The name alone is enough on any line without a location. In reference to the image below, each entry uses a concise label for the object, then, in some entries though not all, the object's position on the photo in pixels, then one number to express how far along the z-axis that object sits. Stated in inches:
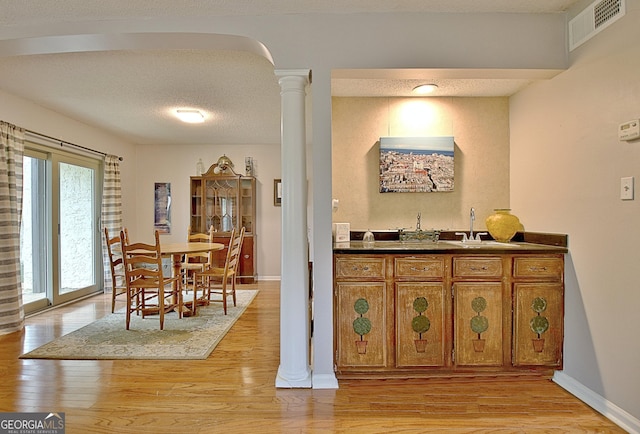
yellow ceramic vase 115.5
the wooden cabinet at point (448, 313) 97.2
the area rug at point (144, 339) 116.6
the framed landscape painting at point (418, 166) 125.4
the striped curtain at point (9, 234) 140.2
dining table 148.2
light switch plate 77.1
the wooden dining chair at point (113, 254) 162.1
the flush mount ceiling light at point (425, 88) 116.6
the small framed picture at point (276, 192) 251.3
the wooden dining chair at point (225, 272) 168.1
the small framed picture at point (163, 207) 251.8
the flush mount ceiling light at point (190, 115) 170.2
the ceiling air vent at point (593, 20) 78.7
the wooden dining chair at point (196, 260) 176.1
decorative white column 94.1
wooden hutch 240.7
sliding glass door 170.0
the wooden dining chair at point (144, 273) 141.1
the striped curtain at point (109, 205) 211.3
